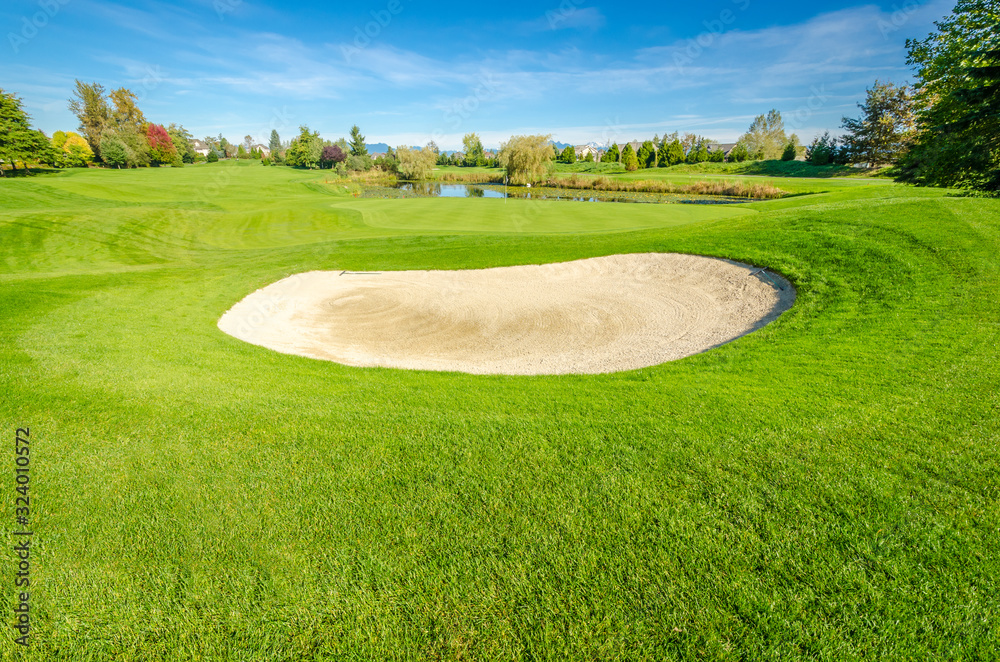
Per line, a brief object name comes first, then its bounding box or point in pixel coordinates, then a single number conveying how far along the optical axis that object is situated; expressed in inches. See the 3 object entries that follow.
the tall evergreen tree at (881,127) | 2185.0
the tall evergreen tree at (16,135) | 1664.6
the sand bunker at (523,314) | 381.4
